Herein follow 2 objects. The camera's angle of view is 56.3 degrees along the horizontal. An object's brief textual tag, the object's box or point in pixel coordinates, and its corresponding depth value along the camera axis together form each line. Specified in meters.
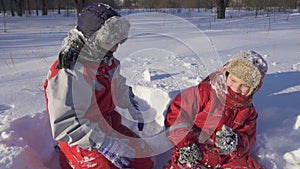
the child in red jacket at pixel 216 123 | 1.37
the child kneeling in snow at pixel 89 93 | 1.15
